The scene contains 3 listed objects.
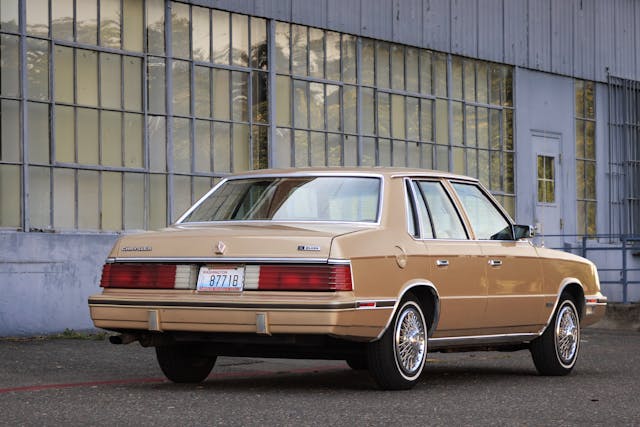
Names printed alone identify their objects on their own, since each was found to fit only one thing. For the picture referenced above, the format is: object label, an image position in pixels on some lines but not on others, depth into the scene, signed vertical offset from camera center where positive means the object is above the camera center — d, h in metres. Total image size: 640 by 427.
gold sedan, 8.59 -0.29
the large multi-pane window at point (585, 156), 24.84 +1.35
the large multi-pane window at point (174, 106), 15.23 +1.65
